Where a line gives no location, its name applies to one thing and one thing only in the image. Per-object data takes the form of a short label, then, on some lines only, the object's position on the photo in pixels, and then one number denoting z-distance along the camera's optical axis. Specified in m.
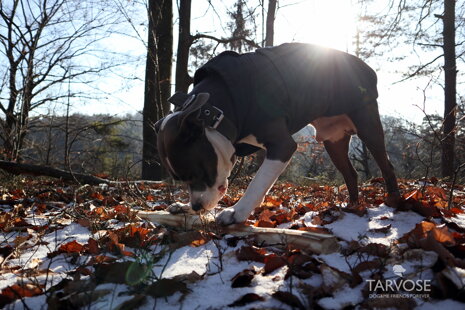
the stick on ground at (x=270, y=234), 0.63
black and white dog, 0.82
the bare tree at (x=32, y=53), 6.83
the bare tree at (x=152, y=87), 6.48
